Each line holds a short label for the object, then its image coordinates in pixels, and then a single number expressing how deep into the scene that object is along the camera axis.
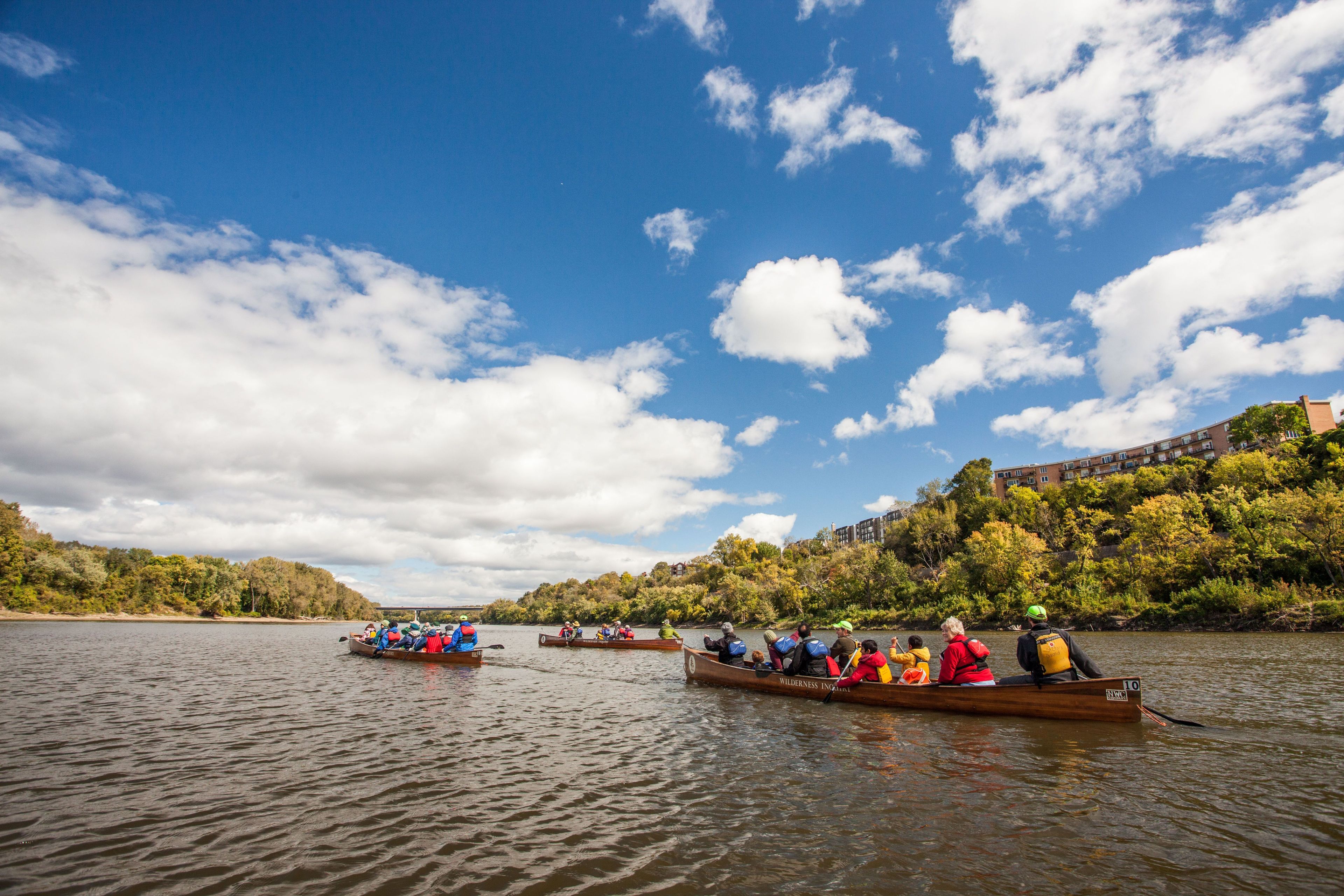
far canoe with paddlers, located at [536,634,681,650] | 44.22
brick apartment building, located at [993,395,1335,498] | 112.53
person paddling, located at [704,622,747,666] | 24.16
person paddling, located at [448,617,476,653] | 31.25
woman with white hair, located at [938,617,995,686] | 16.20
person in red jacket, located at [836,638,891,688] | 17.97
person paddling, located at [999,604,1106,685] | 14.45
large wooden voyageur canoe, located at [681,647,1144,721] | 13.59
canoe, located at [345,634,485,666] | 30.83
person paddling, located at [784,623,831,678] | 19.55
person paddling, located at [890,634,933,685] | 17.23
